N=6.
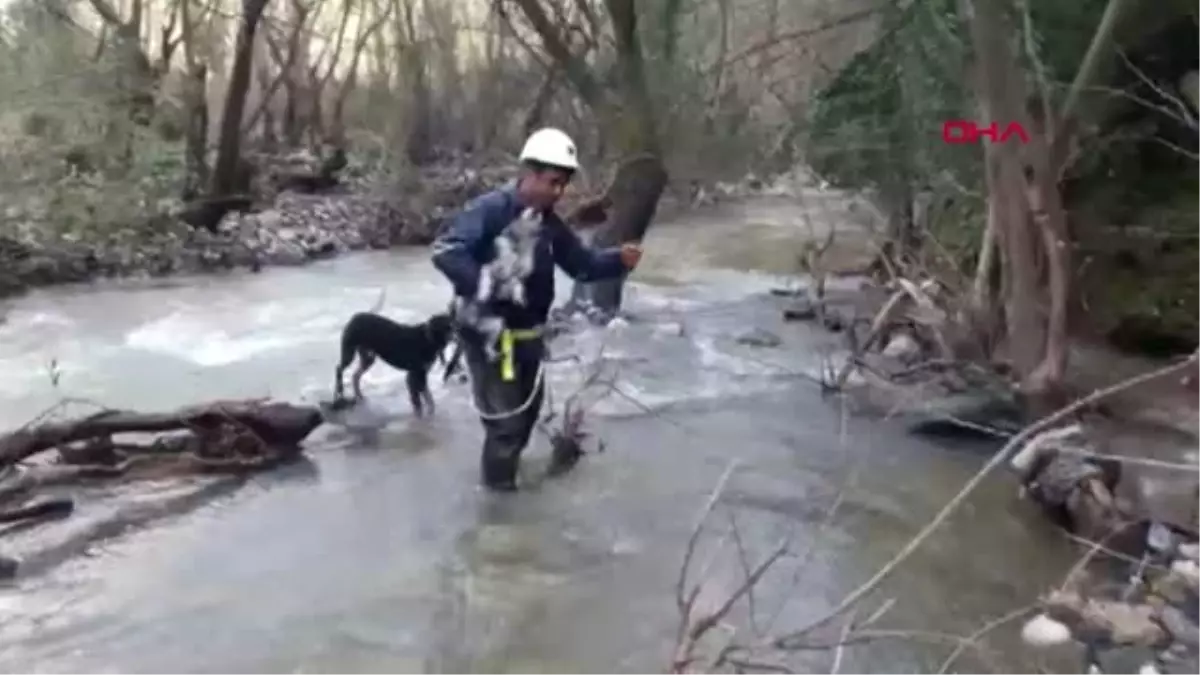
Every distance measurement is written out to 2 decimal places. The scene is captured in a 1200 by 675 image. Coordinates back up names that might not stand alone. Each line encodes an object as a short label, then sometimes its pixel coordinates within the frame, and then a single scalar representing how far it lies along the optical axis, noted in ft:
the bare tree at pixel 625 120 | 53.16
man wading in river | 25.13
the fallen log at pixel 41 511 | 25.38
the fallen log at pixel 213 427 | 27.28
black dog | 33.78
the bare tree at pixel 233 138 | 66.95
